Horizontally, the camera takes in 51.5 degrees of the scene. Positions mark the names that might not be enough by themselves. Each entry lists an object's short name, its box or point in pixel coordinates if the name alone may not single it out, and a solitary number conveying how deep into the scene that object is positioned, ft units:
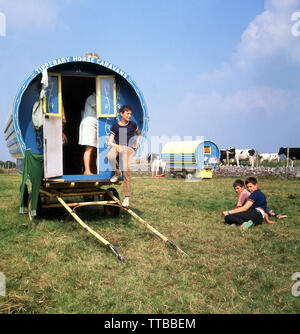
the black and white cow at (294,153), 94.84
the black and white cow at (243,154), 105.09
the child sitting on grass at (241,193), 22.18
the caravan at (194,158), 67.77
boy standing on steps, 19.70
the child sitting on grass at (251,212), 20.35
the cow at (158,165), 78.54
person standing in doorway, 20.99
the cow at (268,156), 119.02
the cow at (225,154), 108.49
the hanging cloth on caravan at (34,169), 18.76
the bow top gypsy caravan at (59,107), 18.43
